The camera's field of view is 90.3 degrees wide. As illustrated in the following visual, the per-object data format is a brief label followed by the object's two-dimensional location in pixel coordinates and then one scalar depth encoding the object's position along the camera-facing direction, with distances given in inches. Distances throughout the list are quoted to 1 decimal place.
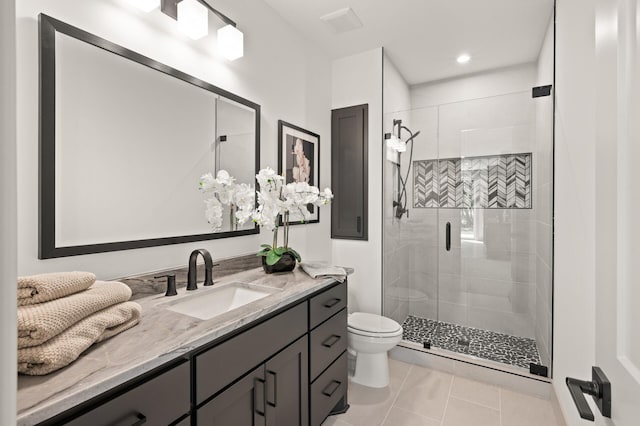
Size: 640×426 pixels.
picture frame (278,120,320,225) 90.9
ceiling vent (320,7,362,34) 88.0
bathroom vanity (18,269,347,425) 28.7
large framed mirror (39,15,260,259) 44.8
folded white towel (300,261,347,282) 70.6
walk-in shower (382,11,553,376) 96.6
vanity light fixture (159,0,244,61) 60.6
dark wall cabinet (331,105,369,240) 111.8
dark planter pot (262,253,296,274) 73.4
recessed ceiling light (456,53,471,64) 113.7
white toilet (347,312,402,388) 86.4
